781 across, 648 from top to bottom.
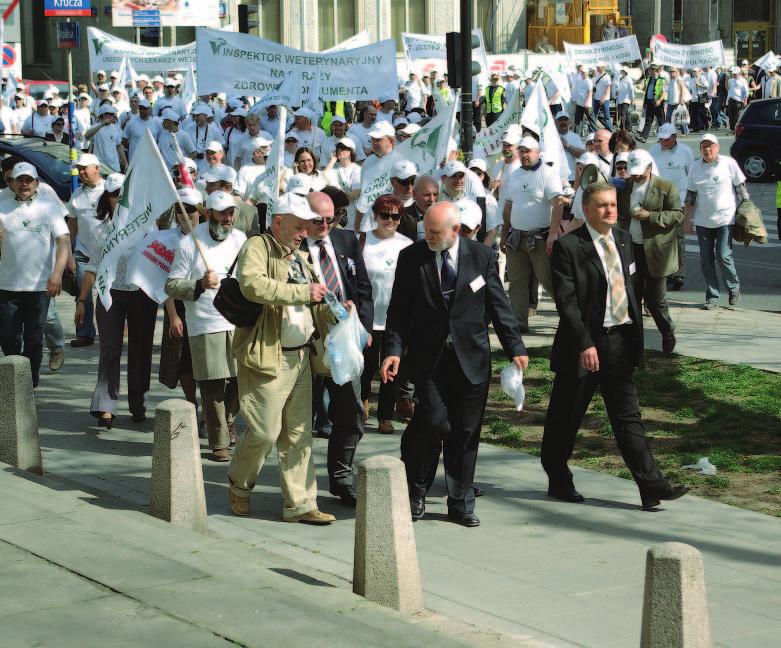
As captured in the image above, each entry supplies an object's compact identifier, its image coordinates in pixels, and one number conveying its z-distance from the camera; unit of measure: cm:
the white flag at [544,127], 1556
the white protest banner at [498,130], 1706
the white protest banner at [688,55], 3616
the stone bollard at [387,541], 639
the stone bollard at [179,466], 774
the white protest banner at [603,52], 3281
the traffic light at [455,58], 1591
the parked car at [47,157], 2090
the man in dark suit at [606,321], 834
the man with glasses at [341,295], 852
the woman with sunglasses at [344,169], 1578
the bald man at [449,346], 812
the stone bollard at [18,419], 911
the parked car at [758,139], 2939
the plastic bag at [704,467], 926
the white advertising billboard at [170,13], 4297
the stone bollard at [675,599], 518
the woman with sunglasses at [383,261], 1008
